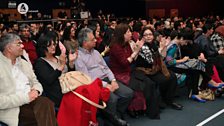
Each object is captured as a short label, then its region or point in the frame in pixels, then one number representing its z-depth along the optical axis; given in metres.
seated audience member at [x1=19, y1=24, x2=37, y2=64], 4.75
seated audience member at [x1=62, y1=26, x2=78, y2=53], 4.68
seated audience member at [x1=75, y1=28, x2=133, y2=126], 3.56
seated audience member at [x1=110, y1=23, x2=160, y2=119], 3.96
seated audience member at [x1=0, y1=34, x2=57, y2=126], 2.59
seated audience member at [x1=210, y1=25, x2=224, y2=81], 5.38
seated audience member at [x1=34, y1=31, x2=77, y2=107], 3.09
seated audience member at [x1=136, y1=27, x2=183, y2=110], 4.30
